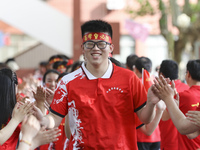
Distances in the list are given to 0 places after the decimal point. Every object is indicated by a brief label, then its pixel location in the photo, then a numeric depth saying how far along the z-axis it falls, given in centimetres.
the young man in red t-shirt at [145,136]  1180
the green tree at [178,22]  3357
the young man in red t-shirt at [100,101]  704
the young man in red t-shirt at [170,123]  1096
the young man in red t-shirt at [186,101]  700
